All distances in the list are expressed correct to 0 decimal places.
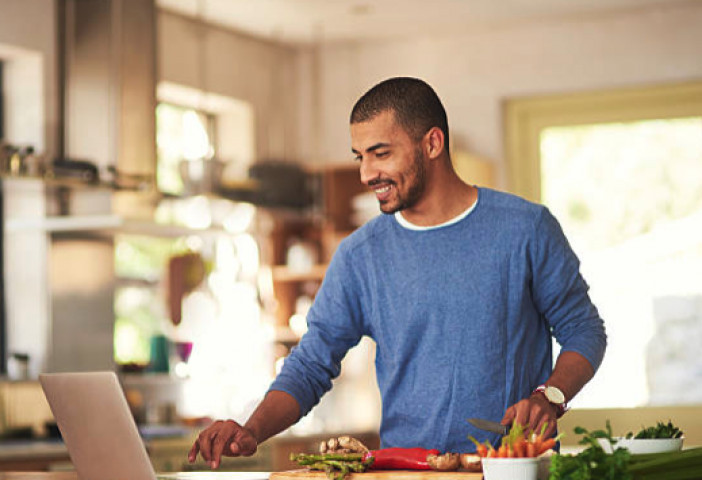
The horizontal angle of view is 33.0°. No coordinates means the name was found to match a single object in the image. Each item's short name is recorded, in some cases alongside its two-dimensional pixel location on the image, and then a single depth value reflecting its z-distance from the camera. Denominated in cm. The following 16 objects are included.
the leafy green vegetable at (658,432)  185
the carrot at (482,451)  176
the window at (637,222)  666
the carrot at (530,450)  173
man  251
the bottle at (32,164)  482
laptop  207
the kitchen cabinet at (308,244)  692
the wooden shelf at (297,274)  691
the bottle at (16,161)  480
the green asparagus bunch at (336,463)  204
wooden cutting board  196
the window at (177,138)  654
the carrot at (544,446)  175
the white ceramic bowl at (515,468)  167
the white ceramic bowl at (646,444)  179
